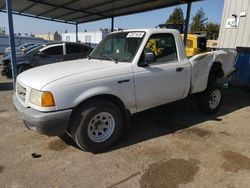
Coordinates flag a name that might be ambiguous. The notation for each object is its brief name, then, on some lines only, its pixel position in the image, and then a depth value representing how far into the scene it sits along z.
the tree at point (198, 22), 36.51
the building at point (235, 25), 9.49
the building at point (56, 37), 56.78
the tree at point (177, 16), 35.37
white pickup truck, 3.39
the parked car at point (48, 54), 9.78
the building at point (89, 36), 34.66
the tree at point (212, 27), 38.03
